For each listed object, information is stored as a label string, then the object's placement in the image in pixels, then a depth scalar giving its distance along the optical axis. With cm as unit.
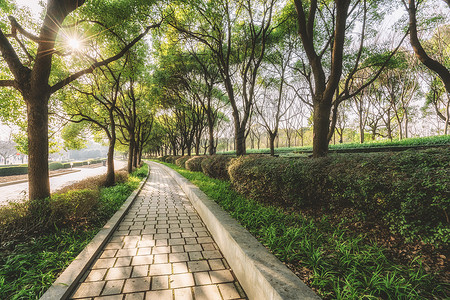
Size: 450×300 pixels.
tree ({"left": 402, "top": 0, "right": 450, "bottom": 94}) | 560
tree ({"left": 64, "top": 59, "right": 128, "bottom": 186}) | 895
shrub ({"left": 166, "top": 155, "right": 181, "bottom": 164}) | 2703
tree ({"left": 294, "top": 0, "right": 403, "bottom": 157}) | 509
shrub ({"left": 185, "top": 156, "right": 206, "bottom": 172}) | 1342
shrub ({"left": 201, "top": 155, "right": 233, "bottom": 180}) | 891
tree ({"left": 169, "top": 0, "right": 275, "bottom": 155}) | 820
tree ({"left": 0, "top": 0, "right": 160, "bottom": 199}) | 417
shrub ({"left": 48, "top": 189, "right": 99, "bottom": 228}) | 374
